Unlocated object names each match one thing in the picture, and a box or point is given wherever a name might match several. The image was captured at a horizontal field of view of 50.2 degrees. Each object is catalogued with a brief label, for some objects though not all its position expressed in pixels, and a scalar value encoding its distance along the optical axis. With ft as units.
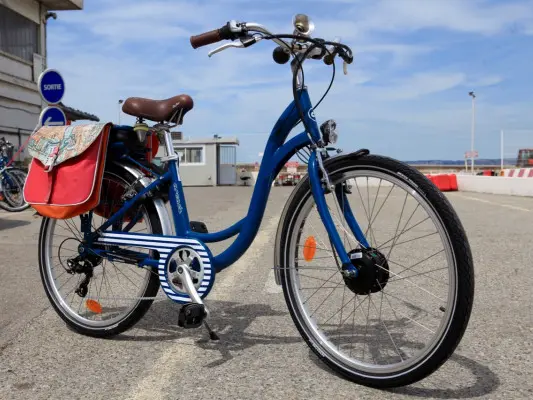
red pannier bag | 10.29
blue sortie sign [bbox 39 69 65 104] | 32.22
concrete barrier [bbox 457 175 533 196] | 67.82
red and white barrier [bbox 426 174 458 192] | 87.92
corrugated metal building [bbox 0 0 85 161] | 59.47
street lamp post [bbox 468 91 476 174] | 178.36
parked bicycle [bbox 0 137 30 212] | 37.68
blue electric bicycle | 7.76
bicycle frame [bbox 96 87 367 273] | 8.58
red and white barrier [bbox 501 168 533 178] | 77.58
